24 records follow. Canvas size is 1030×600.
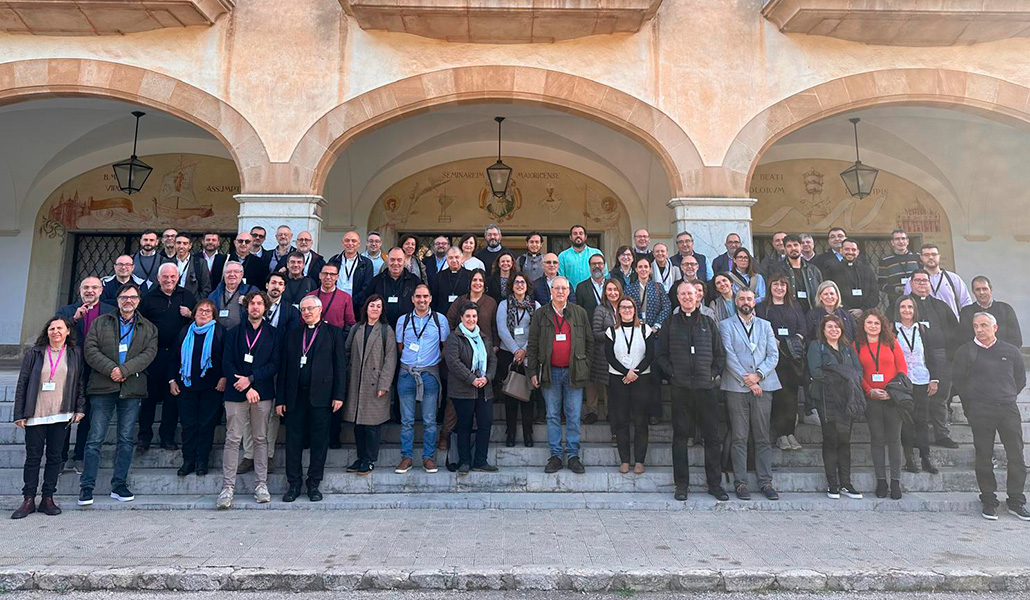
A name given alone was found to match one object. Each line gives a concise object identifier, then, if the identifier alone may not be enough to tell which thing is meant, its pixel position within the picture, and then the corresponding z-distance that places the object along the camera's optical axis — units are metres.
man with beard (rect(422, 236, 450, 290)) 6.72
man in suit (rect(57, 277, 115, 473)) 5.18
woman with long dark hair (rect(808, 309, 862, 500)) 5.09
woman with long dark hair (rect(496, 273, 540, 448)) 5.75
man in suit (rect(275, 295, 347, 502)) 4.96
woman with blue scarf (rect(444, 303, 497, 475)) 5.27
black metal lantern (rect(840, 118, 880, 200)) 9.30
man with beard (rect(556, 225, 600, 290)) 6.71
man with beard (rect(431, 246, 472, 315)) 6.15
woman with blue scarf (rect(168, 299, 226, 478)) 5.16
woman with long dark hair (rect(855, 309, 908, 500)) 5.14
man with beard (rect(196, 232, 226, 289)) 6.36
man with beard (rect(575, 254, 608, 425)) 6.05
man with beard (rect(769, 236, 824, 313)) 6.24
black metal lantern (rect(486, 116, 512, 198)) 9.89
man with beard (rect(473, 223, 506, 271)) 6.78
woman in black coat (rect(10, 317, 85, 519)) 4.62
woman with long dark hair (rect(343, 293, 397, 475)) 5.22
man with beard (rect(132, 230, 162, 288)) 6.14
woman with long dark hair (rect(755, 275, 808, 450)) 5.50
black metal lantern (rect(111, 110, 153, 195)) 9.34
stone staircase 4.99
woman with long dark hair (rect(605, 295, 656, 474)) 5.33
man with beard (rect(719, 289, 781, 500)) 5.13
